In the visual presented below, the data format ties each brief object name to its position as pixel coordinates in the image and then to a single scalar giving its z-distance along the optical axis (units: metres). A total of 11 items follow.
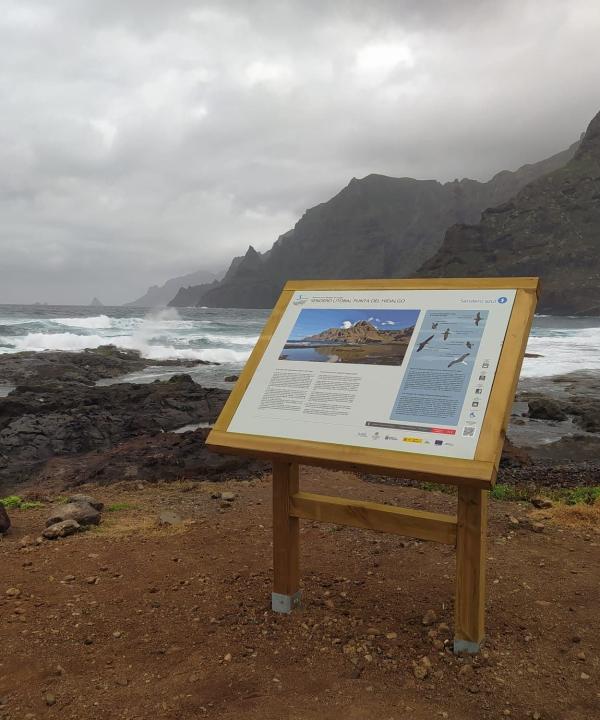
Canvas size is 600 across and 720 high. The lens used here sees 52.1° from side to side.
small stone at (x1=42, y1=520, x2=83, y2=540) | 5.07
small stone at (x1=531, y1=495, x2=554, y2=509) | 6.00
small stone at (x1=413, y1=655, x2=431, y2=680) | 3.03
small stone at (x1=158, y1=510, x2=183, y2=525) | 5.54
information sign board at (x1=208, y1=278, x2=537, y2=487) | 2.86
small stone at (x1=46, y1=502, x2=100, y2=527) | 5.34
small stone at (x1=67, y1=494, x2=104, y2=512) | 5.79
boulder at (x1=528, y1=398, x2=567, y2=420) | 13.38
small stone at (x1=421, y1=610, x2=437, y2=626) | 3.56
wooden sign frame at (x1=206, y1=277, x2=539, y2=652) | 2.79
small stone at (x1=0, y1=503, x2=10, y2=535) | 5.18
